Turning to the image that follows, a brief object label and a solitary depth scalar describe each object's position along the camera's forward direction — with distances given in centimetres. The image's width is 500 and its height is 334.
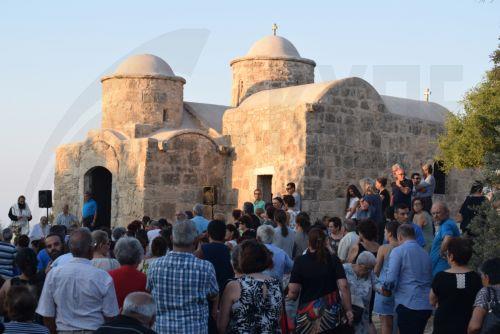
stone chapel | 1686
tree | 1998
